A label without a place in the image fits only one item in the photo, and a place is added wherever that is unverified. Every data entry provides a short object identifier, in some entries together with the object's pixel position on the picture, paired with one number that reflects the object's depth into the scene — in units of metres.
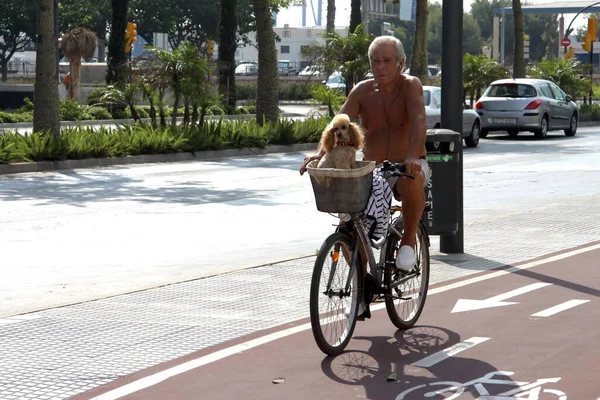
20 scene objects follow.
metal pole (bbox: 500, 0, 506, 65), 77.14
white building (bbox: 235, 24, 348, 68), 140.88
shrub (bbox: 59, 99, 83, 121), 38.03
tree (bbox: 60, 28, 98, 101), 47.47
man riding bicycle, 7.21
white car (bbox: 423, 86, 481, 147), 27.89
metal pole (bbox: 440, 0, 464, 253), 10.71
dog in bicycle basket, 6.62
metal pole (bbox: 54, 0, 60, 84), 30.42
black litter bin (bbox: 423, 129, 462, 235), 10.56
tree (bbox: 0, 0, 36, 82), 79.12
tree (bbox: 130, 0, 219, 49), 85.38
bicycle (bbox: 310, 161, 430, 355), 6.67
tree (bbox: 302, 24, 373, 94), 33.28
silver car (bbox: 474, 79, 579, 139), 32.56
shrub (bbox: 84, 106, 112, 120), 39.44
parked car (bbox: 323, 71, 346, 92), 65.25
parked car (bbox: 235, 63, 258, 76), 89.25
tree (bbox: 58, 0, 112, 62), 79.75
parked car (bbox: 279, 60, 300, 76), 92.94
